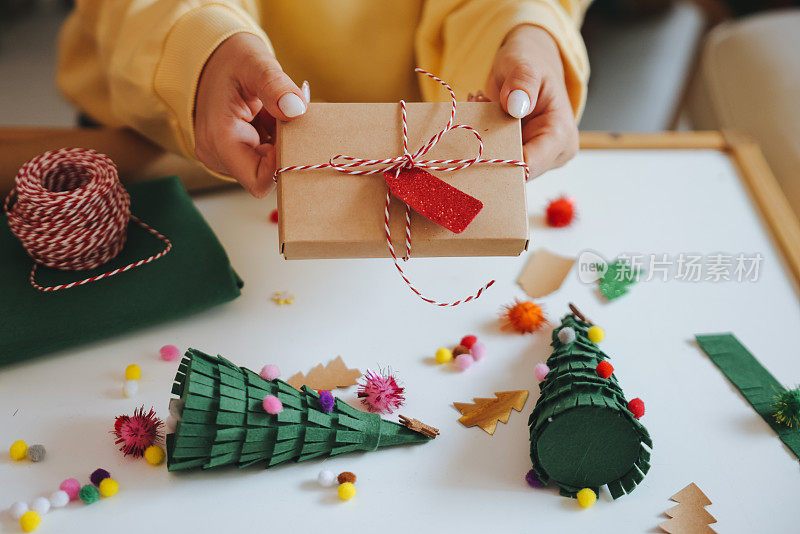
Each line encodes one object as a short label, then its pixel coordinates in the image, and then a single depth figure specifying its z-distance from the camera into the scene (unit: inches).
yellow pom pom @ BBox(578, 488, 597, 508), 24.2
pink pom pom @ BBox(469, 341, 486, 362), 29.2
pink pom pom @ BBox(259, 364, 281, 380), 28.0
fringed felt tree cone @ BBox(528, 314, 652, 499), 23.5
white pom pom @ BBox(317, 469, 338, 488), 24.6
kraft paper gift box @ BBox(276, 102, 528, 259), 23.7
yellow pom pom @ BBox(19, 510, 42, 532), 23.0
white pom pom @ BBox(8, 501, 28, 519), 23.3
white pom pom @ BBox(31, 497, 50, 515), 23.5
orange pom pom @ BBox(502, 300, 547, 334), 30.2
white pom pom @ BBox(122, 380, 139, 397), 27.3
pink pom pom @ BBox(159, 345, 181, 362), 28.7
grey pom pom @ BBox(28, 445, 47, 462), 25.0
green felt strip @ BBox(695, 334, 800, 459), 27.2
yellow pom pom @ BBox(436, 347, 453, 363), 28.9
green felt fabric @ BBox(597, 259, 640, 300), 32.2
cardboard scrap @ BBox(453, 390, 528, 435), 26.8
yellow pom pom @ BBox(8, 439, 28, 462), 25.0
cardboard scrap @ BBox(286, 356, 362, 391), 28.1
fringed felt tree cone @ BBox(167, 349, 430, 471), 23.5
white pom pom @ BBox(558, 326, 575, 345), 27.7
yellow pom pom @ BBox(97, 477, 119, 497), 24.1
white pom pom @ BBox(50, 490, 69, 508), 23.7
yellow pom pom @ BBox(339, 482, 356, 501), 24.3
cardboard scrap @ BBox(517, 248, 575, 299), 32.4
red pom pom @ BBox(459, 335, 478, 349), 29.5
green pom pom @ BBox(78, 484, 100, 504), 23.8
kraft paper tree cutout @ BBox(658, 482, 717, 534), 23.8
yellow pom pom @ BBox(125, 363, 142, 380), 27.8
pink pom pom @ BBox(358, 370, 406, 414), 26.9
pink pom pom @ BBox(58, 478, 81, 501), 24.1
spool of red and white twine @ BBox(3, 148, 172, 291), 27.6
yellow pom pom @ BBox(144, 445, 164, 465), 24.9
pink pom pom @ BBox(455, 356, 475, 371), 28.7
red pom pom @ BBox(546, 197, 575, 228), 35.4
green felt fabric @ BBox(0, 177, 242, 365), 28.2
